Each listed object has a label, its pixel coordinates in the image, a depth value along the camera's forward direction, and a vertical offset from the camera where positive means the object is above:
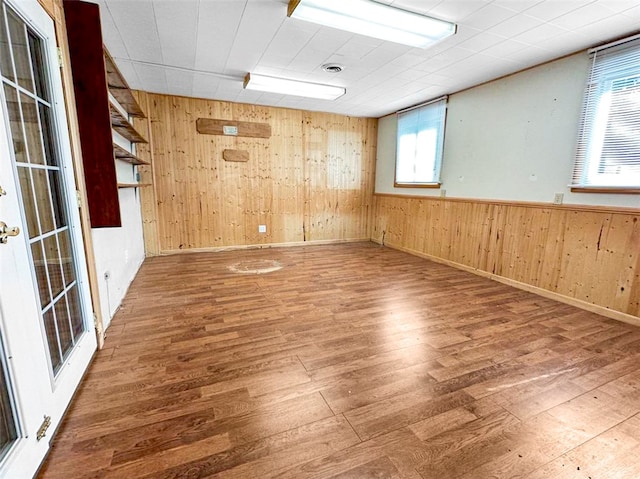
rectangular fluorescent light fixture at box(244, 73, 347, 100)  3.84 +1.31
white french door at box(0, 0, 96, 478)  1.16 -0.34
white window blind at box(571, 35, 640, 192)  2.63 +0.59
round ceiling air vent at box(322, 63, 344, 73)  3.41 +1.35
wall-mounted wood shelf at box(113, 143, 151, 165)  2.74 +0.28
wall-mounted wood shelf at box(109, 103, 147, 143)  2.85 +0.59
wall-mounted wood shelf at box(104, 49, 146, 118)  2.41 +0.93
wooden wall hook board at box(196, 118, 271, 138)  4.95 +0.95
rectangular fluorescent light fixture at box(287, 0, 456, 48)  2.21 +1.30
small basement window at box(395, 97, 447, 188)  4.69 +0.69
